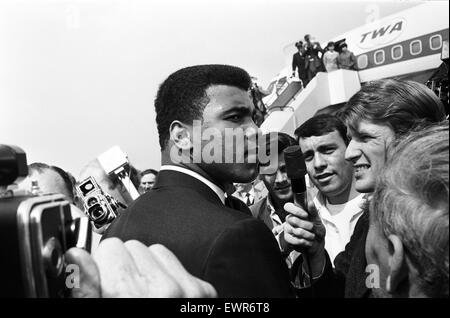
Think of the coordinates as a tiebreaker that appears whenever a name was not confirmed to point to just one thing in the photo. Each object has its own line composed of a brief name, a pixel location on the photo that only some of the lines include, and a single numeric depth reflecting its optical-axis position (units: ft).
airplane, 34.68
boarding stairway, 40.06
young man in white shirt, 7.39
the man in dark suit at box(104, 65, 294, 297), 3.23
